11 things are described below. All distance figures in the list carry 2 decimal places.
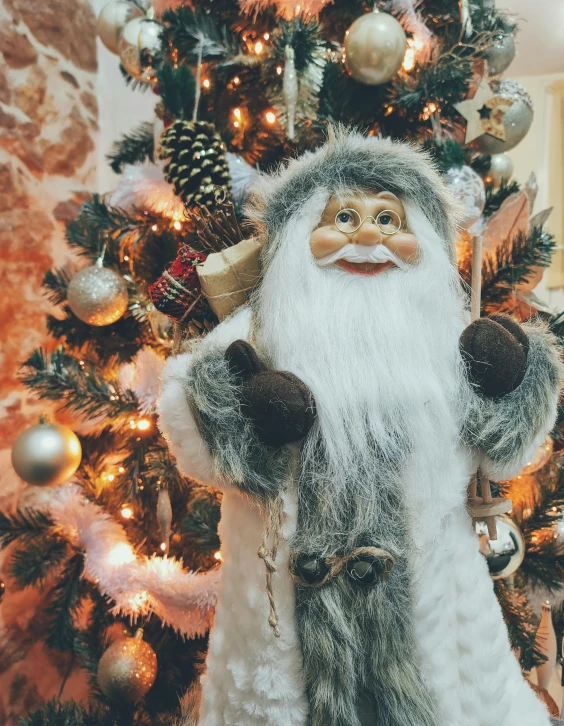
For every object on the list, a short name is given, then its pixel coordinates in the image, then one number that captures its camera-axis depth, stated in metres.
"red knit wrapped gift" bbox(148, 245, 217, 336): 0.69
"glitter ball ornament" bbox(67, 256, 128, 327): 0.90
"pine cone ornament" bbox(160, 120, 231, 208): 0.79
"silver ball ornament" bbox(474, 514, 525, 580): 0.79
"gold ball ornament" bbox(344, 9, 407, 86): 0.79
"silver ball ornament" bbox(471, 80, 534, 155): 0.93
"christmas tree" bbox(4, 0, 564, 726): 0.83
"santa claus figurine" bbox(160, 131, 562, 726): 0.54
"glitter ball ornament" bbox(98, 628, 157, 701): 0.86
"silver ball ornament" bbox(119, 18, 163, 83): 0.93
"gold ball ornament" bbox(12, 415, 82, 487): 0.89
